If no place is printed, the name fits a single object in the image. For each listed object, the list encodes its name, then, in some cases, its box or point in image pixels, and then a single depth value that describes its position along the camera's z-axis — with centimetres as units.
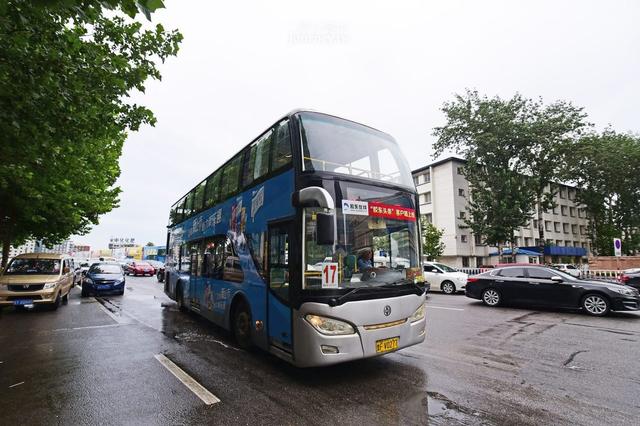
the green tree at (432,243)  3070
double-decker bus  423
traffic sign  1631
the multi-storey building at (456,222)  3703
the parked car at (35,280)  996
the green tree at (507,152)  2908
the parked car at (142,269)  3329
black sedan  927
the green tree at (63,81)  525
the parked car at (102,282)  1519
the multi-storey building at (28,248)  11471
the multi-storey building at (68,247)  12588
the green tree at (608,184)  3578
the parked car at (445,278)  1625
